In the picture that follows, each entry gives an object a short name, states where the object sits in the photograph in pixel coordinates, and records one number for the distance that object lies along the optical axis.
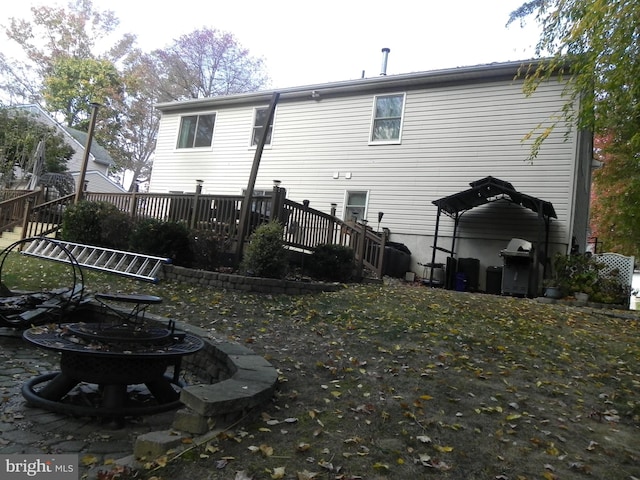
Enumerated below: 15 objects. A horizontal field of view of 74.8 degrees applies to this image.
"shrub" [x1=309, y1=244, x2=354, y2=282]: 8.62
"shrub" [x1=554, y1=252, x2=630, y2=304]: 8.53
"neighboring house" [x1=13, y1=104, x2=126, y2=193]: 26.61
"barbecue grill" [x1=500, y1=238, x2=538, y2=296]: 9.43
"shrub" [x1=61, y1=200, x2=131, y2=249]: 9.28
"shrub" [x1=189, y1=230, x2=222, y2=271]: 8.25
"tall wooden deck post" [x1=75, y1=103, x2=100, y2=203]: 11.34
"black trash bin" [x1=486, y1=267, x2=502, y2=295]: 10.32
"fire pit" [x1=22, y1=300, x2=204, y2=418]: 2.99
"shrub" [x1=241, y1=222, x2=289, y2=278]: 7.45
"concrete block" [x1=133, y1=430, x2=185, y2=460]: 2.29
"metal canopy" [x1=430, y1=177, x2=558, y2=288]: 9.53
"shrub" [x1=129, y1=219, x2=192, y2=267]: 7.93
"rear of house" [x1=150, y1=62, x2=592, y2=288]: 10.45
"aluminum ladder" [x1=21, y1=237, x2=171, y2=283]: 7.72
